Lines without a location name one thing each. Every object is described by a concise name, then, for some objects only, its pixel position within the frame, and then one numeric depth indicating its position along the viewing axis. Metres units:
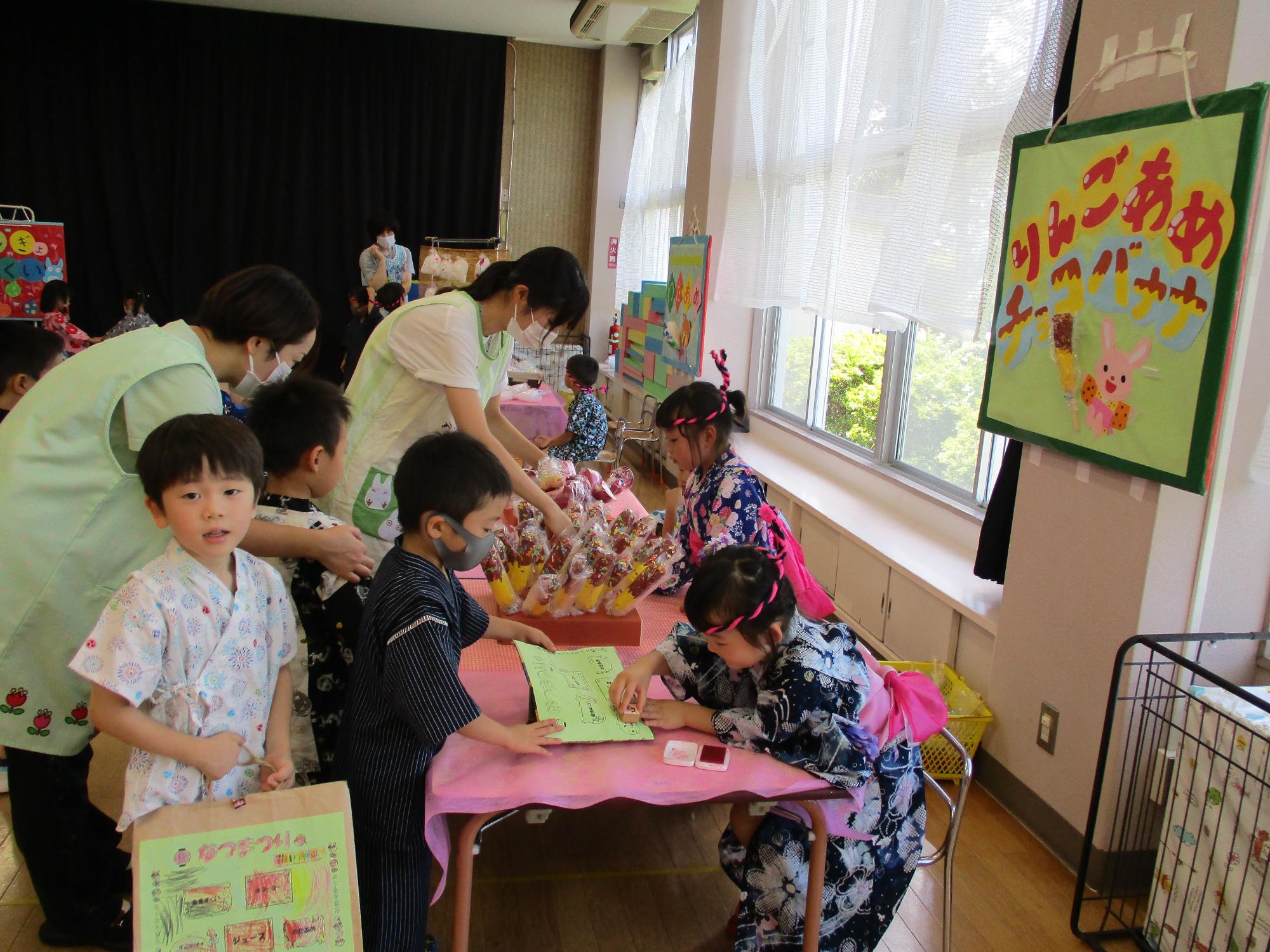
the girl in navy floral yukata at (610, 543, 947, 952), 1.61
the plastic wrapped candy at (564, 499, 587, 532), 2.23
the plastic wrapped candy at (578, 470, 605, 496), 2.95
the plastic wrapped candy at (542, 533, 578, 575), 2.13
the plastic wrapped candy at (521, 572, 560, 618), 2.06
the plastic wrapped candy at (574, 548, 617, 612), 2.08
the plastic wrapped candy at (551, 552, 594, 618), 2.07
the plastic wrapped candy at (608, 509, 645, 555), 2.17
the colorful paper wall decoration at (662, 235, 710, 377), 5.68
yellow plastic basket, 2.73
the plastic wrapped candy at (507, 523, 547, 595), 2.11
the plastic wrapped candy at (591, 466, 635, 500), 3.01
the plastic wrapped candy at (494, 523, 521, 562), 2.13
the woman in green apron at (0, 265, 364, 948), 1.58
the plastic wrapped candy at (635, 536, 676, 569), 2.13
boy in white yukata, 1.34
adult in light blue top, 7.75
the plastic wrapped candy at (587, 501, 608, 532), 2.22
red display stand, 2.08
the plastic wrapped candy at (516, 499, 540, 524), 2.26
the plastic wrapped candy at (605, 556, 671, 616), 2.10
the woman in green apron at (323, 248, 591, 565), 2.28
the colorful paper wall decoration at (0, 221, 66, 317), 7.41
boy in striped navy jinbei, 1.48
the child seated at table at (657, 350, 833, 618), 2.44
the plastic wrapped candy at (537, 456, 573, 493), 2.70
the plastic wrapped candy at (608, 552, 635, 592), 2.10
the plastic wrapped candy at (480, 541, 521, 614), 2.06
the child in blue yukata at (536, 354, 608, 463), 5.21
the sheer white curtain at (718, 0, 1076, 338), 2.89
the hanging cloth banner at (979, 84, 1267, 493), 1.95
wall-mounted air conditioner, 6.54
